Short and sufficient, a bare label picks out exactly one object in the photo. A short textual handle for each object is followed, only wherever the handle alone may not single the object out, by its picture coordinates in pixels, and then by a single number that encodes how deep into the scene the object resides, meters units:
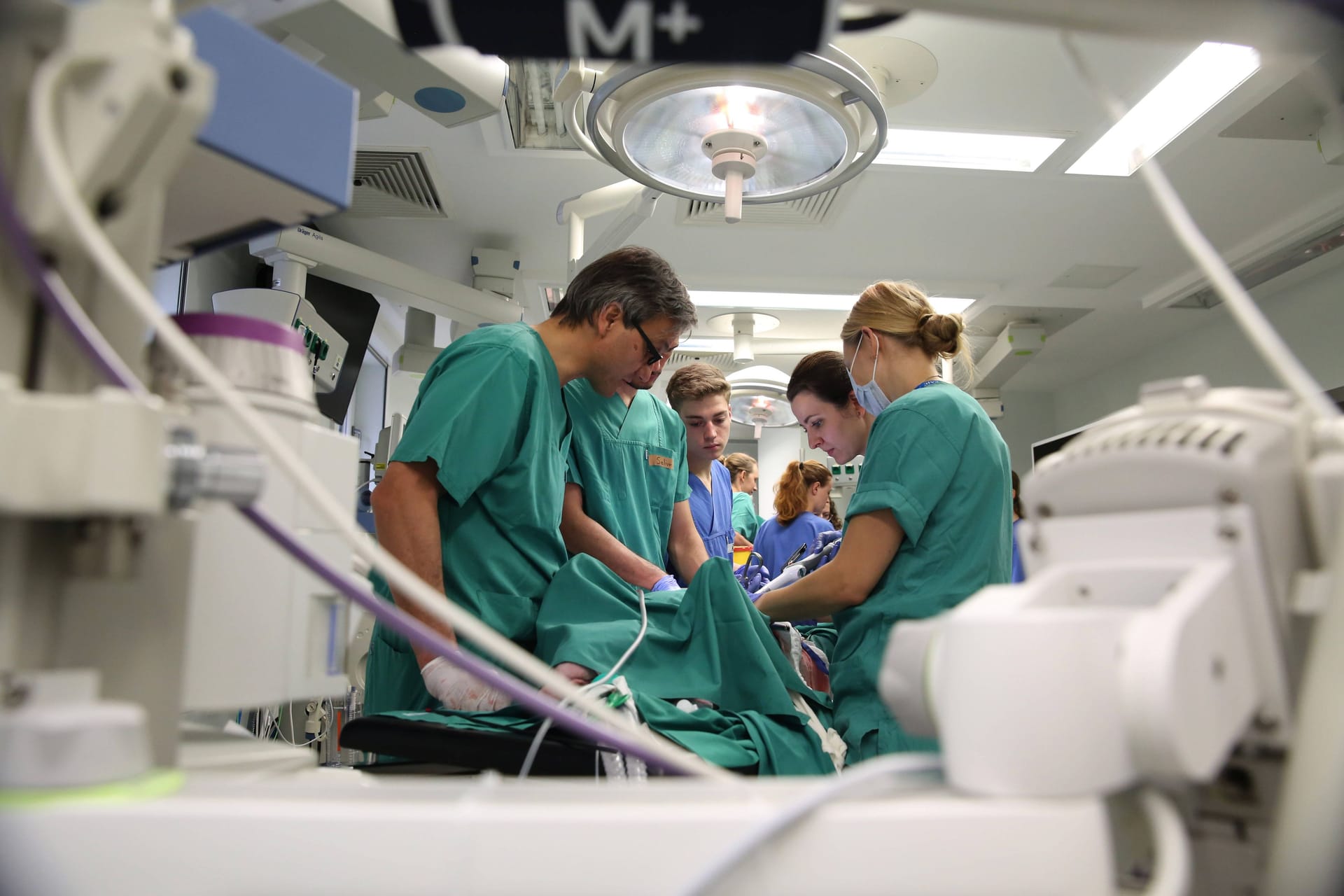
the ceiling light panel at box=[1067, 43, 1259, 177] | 2.57
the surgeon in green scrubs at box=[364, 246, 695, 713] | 1.30
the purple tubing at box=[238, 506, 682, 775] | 0.47
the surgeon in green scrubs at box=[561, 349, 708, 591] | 1.72
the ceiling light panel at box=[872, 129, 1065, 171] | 3.00
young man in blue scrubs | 3.10
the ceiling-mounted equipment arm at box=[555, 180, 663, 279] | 2.16
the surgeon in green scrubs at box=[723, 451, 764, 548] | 4.48
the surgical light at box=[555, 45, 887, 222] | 1.47
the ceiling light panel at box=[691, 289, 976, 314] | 4.55
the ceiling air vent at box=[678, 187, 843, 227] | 3.39
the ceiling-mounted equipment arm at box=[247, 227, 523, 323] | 2.48
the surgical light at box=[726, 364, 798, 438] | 3.67
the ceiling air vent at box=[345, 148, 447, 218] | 3.07
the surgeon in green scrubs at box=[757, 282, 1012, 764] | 1.42
